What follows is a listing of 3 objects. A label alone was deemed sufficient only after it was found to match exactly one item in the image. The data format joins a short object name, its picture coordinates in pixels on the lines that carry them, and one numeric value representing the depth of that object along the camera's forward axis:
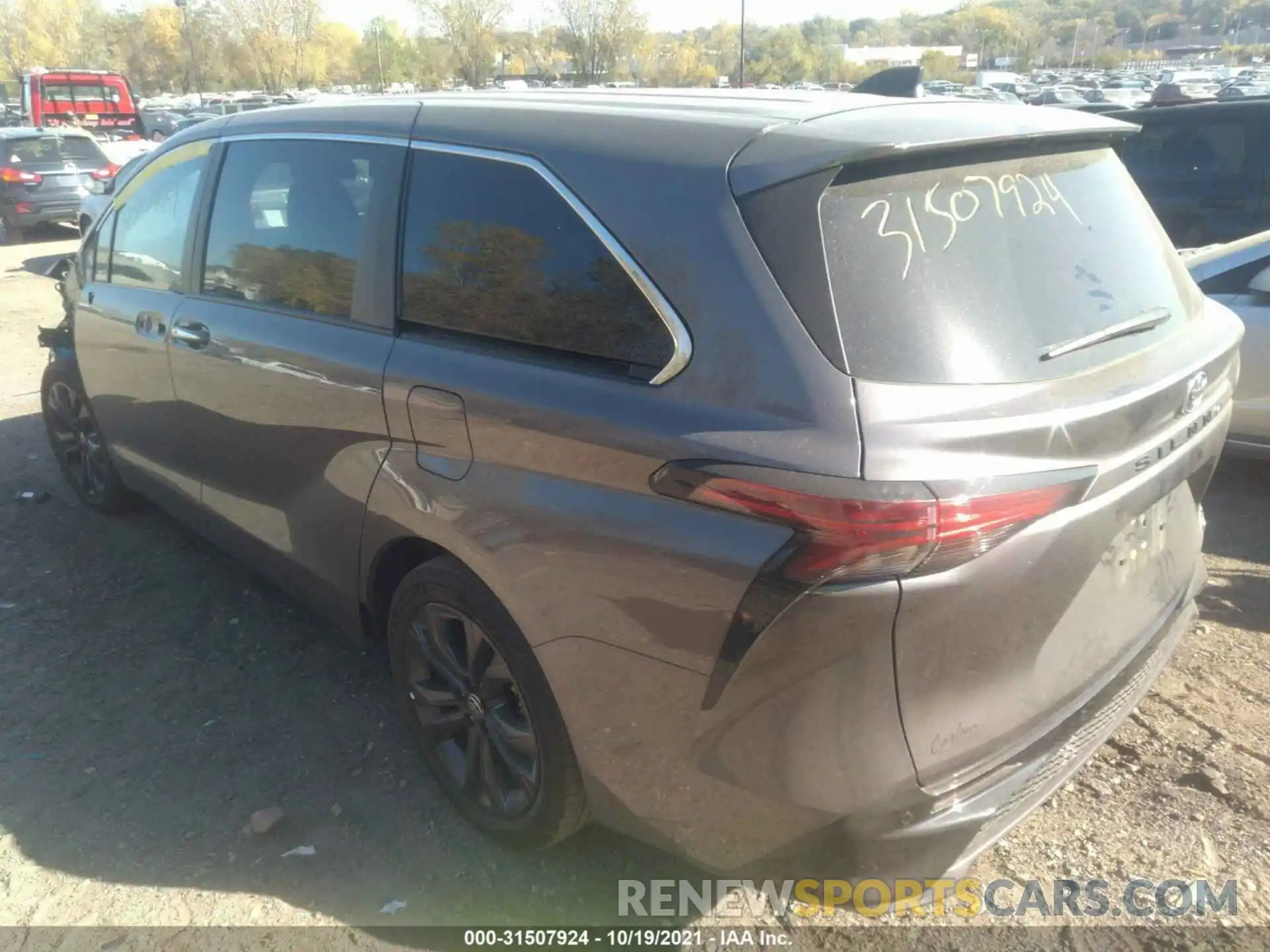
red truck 25.38
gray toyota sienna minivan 1.83
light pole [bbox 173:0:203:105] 41.03
